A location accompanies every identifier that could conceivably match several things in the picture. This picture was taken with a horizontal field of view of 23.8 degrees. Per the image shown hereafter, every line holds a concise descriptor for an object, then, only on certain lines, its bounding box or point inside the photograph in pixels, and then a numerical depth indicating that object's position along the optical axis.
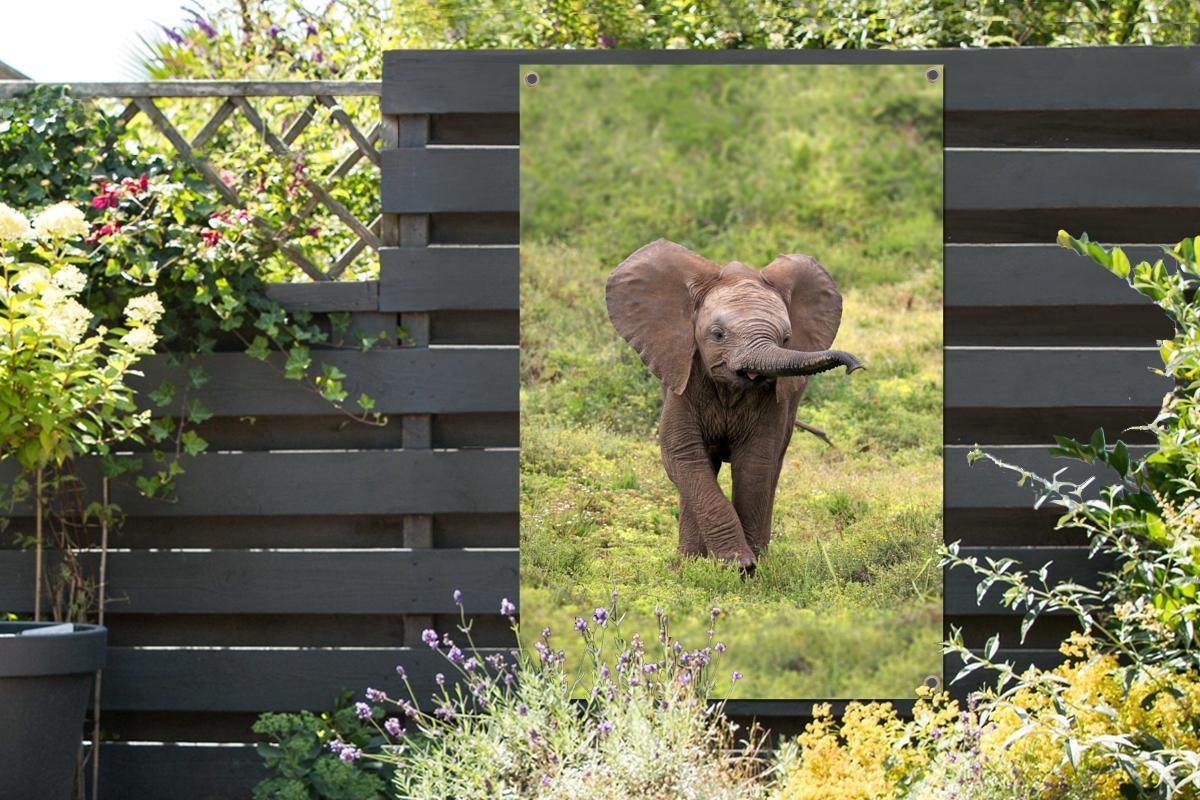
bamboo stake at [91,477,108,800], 8.95
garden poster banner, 8.92
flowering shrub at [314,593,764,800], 6.79
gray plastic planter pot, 7.84
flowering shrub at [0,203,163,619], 8.08
